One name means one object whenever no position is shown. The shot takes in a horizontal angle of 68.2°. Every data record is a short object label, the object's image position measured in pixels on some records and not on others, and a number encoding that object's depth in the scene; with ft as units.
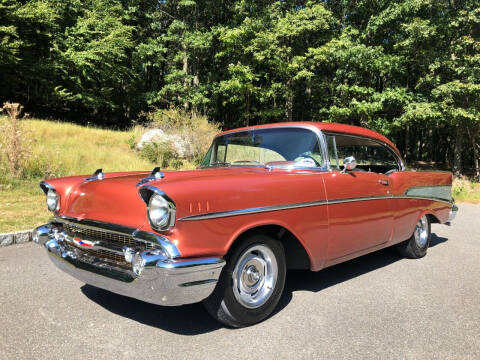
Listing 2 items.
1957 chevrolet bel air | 7.61
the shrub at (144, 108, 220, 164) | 48.55
